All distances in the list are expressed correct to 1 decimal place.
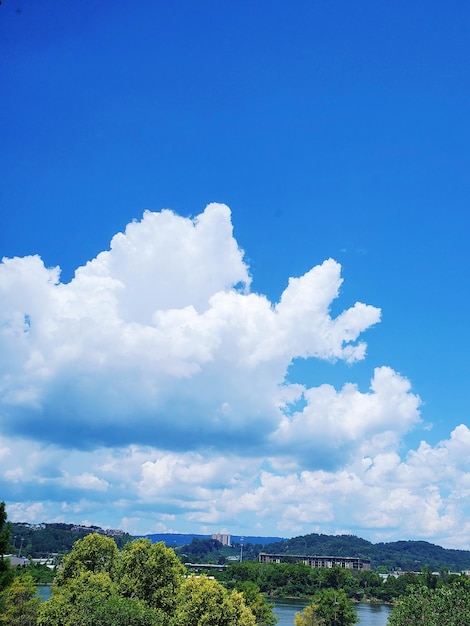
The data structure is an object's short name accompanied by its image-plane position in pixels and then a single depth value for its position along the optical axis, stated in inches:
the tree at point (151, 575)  1252.5
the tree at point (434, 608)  1134.4
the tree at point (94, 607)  1066.1
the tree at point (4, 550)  971.9
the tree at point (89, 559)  1427.2
